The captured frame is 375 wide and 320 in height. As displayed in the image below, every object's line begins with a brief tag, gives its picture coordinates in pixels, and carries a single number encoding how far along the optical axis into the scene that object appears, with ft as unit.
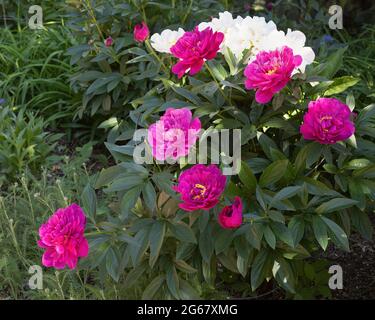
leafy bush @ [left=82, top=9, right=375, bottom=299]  7.63
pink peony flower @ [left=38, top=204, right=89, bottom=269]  7.27
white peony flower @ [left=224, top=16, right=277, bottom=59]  8.50
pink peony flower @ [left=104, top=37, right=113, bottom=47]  12.46
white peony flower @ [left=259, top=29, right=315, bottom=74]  8.16
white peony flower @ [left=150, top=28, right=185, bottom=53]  8.87
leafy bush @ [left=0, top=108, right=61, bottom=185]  12.46
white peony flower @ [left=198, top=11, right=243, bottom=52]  8.59
